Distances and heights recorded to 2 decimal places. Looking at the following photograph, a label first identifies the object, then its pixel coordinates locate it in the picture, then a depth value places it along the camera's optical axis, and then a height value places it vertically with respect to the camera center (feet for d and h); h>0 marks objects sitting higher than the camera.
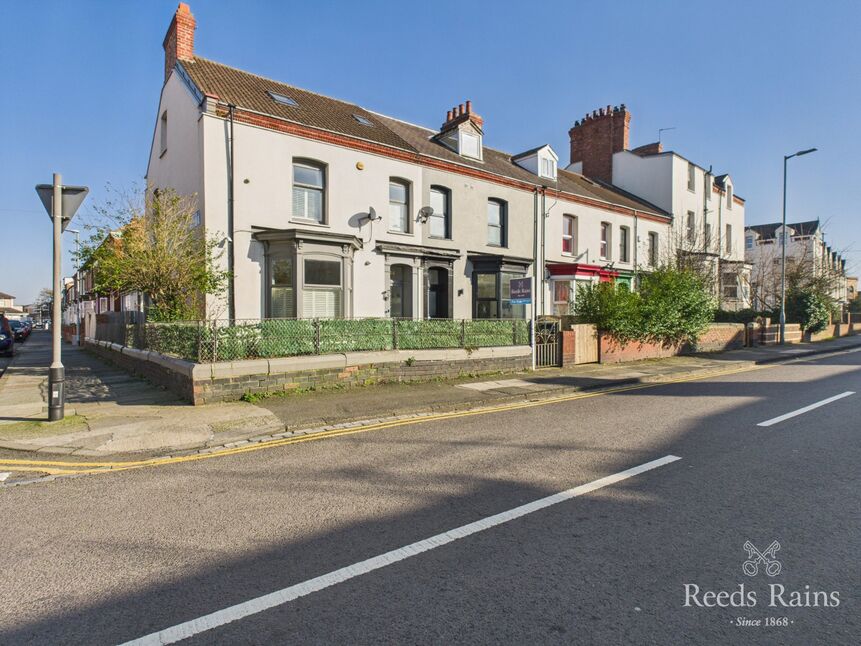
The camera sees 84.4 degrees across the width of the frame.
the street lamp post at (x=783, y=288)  76.68 +5.47
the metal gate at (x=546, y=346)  47.70 -2.54
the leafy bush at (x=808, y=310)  92.48 +2.18
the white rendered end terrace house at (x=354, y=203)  44.73 +13.70
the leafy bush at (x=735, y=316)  93.09 +1.00
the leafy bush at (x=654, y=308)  53.67 +1.57
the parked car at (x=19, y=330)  115.55 -2.06
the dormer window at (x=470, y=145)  65.82 +24.79
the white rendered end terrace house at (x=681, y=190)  93.35 +27.58
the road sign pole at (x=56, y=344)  25.16 -1.18
